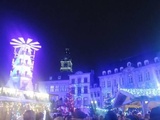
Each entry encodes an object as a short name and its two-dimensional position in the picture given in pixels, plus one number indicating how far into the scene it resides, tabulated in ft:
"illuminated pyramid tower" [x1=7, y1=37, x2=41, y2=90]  84.87
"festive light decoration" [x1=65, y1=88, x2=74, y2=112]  66.99
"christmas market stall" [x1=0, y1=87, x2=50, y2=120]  48.28
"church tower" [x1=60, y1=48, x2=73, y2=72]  156.64
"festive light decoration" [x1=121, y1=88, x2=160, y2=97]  34.32
